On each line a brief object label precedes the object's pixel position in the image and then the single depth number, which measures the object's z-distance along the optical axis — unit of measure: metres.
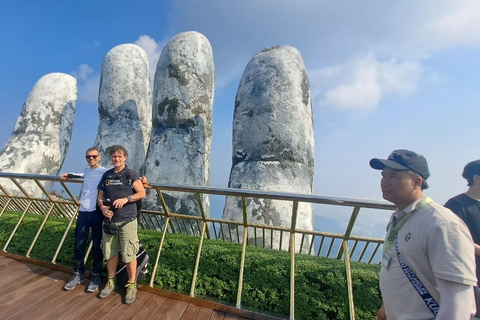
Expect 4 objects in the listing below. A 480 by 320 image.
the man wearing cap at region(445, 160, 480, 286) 1.90
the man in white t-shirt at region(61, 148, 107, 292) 2.94
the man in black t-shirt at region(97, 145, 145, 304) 2.66
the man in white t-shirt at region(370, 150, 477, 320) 1.04
